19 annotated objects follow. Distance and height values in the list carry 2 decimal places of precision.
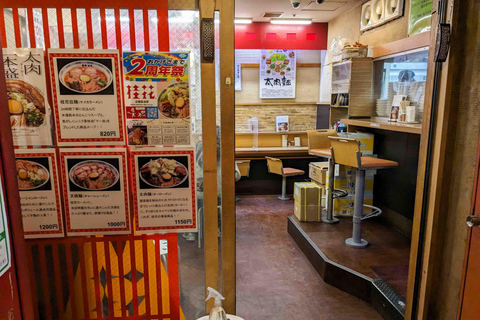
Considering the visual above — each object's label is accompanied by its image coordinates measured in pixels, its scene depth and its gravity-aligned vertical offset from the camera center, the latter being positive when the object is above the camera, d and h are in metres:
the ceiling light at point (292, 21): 5.99 +1.61
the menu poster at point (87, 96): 1.32 +0.05
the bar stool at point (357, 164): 3.32 -0.59
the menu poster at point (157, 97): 1.34 +0.04
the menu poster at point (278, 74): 6.30 +0.66
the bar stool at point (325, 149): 4.07 -0.54
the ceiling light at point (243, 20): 5.97 +1.61
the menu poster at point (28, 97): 1.30 +0.04
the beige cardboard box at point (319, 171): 4.61 -0.93
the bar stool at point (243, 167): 5.49 -1.01
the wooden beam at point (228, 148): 1.37 -0.18
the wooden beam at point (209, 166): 1.38 -0.26
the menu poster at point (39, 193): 1.36 -0.37
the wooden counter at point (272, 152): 5.95 -0.83
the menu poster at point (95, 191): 1.38 -0.36
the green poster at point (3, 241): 0.82 -0.34
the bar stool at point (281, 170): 5.55 -1.09
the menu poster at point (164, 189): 1.41 -0.36
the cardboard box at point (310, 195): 4.18 -1.13
